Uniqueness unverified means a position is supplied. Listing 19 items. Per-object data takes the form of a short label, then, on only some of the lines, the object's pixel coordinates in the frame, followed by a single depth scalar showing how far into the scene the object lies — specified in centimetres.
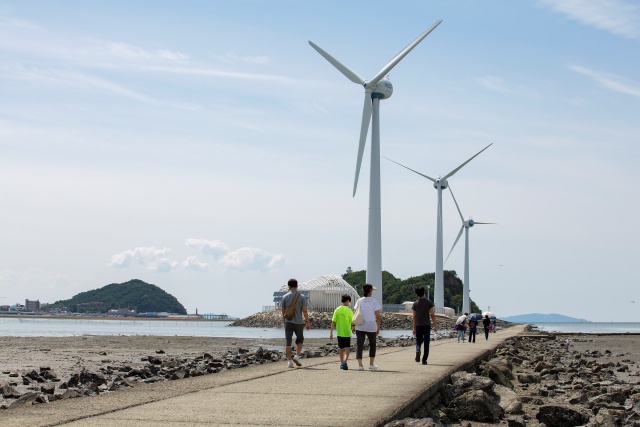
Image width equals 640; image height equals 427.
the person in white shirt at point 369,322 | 1755
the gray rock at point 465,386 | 1489
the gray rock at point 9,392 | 1479
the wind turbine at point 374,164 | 6550
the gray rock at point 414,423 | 1007
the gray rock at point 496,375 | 1842
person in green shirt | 1759
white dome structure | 12038
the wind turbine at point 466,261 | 11257
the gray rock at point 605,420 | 1266
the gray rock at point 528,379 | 2114
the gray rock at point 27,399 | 1226
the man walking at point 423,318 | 1900
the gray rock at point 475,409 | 1323
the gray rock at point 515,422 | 1216
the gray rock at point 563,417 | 1312
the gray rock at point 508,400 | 1416
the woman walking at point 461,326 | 3606
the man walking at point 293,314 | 1769
